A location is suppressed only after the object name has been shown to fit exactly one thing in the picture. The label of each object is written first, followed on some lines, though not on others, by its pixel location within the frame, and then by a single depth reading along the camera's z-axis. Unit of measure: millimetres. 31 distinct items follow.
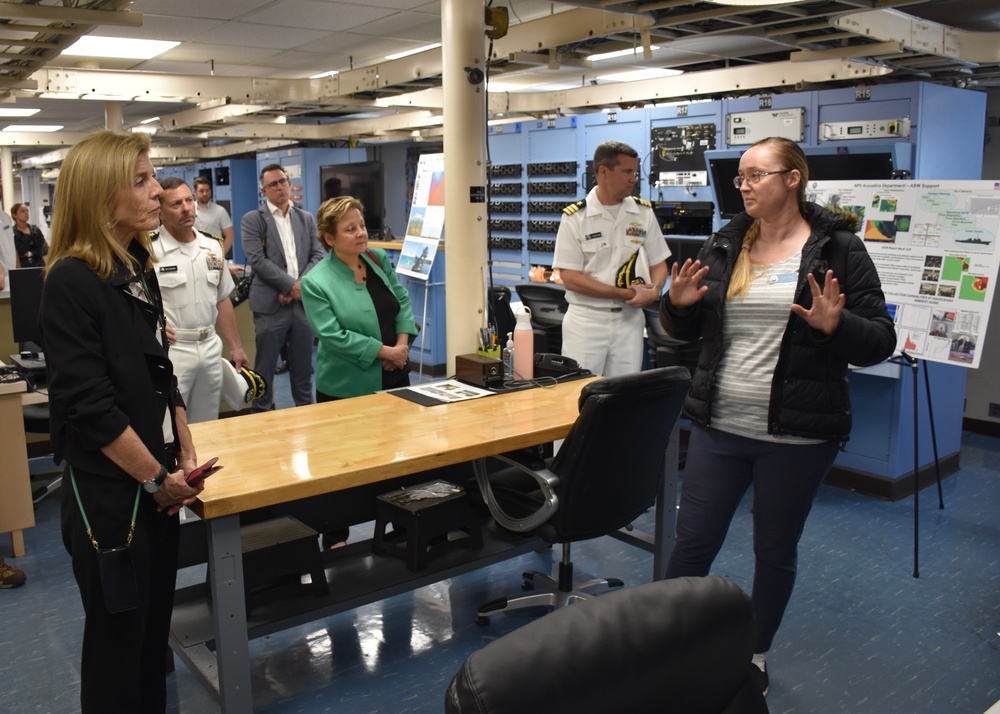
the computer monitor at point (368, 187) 10883
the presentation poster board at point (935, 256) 3902
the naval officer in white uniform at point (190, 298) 3744
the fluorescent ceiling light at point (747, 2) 3699
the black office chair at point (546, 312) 5535
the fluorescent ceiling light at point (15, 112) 11442
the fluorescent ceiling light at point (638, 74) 8945
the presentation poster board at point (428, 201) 7523
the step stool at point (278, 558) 2619
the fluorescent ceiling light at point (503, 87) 8891
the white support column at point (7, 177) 16283
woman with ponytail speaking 2529
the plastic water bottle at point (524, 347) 3594
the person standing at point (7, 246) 7308
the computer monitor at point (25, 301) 4602
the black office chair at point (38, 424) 4598
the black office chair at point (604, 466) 2645
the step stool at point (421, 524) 2930
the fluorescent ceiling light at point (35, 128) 14119
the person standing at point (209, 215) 8594
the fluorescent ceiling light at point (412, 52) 7559
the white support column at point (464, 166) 3881
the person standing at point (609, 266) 4121
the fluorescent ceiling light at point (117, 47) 7027
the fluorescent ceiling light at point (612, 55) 7642
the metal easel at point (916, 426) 3775
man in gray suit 5496
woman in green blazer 3549
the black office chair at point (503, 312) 5895
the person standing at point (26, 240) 10969
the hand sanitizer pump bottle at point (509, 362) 3643
